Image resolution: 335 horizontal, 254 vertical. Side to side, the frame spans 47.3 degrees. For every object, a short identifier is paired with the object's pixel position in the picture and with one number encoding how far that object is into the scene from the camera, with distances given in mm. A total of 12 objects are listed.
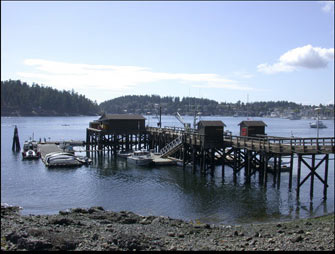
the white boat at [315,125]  184500
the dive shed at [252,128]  42781
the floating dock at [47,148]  54753
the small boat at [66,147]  58188
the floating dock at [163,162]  47969
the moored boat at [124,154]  55222
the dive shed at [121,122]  60466
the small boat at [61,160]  46569
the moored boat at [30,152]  53312
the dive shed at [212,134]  41281
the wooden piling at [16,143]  64644
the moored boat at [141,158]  48000
